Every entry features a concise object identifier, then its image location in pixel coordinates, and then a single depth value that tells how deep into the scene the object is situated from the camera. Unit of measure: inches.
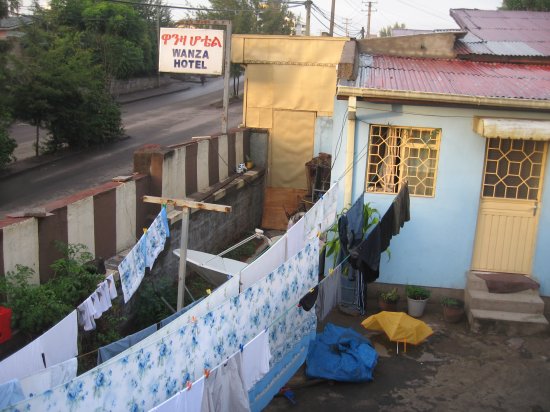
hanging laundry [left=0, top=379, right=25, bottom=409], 167.6
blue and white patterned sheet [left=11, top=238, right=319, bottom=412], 166.7
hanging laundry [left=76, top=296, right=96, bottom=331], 242.1
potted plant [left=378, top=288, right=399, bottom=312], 377.7
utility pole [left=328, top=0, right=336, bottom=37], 1296.3
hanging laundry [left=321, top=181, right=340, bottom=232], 359.6
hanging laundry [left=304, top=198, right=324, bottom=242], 338.4
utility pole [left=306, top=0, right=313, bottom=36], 1118.4
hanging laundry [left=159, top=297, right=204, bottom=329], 244.1
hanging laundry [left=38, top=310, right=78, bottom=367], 207.2
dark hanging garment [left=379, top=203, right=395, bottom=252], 342.0
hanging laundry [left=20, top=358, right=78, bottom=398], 181.3
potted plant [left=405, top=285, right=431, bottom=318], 373.1
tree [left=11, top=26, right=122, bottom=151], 695.1
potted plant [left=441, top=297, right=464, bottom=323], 366.0
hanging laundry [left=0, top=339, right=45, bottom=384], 187.3
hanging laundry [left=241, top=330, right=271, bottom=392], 230.6
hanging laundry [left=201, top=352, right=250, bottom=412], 211.0
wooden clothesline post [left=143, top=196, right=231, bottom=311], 274.4
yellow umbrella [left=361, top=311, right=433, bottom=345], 318.3
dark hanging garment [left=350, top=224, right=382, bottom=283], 335.0
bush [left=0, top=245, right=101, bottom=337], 235.0
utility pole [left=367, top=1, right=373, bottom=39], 2079.4
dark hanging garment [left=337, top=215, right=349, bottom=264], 349.4
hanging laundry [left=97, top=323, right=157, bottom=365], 223.9
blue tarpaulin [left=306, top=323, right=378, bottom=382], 295.7
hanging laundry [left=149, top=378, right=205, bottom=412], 181.6
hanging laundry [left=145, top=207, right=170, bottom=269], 274.2
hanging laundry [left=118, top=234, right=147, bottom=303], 258.4
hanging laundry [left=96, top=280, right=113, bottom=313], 250.0
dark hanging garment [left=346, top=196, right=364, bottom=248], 348.2
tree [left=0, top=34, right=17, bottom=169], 628.1
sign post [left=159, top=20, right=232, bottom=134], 546.0
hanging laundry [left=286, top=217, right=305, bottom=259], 319.9
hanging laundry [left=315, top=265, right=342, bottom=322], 331.3
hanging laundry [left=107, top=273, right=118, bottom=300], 252.6
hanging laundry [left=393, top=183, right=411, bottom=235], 342.3
